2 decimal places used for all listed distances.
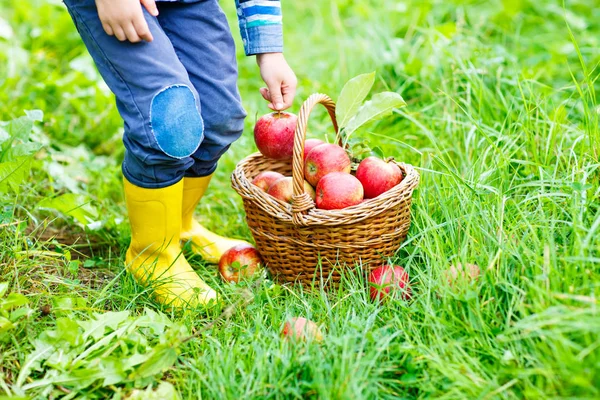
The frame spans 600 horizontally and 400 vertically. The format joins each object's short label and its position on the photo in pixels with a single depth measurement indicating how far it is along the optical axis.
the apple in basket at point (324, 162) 2.01
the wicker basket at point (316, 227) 1.83
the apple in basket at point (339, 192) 1.88
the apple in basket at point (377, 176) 1.95
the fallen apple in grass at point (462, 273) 1.65
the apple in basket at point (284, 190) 2.00
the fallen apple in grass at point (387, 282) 1.78
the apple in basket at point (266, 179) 2.11
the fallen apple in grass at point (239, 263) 2.06
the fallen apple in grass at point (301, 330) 1.60
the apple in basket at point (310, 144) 2.14
